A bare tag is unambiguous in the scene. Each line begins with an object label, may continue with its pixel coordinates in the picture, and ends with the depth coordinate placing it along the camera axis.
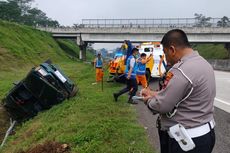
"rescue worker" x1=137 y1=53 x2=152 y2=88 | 6.50
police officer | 1.56
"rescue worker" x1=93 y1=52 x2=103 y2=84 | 9.31
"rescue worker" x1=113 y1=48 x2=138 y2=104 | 5.97
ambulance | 9.83
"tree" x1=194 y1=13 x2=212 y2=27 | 27.40
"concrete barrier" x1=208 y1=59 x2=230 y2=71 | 21.37
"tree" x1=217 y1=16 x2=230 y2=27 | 27.40
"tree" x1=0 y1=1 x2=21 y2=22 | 43.61
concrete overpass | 26.25
